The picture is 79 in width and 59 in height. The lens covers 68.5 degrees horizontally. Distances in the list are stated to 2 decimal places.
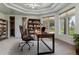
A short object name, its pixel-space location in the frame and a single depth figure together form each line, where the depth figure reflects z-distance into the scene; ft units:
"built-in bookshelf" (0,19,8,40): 6.60
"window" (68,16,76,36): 6.11
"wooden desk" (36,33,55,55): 5.87
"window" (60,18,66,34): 6.26
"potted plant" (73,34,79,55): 5.40
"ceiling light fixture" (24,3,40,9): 5.77
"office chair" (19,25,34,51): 7.19
